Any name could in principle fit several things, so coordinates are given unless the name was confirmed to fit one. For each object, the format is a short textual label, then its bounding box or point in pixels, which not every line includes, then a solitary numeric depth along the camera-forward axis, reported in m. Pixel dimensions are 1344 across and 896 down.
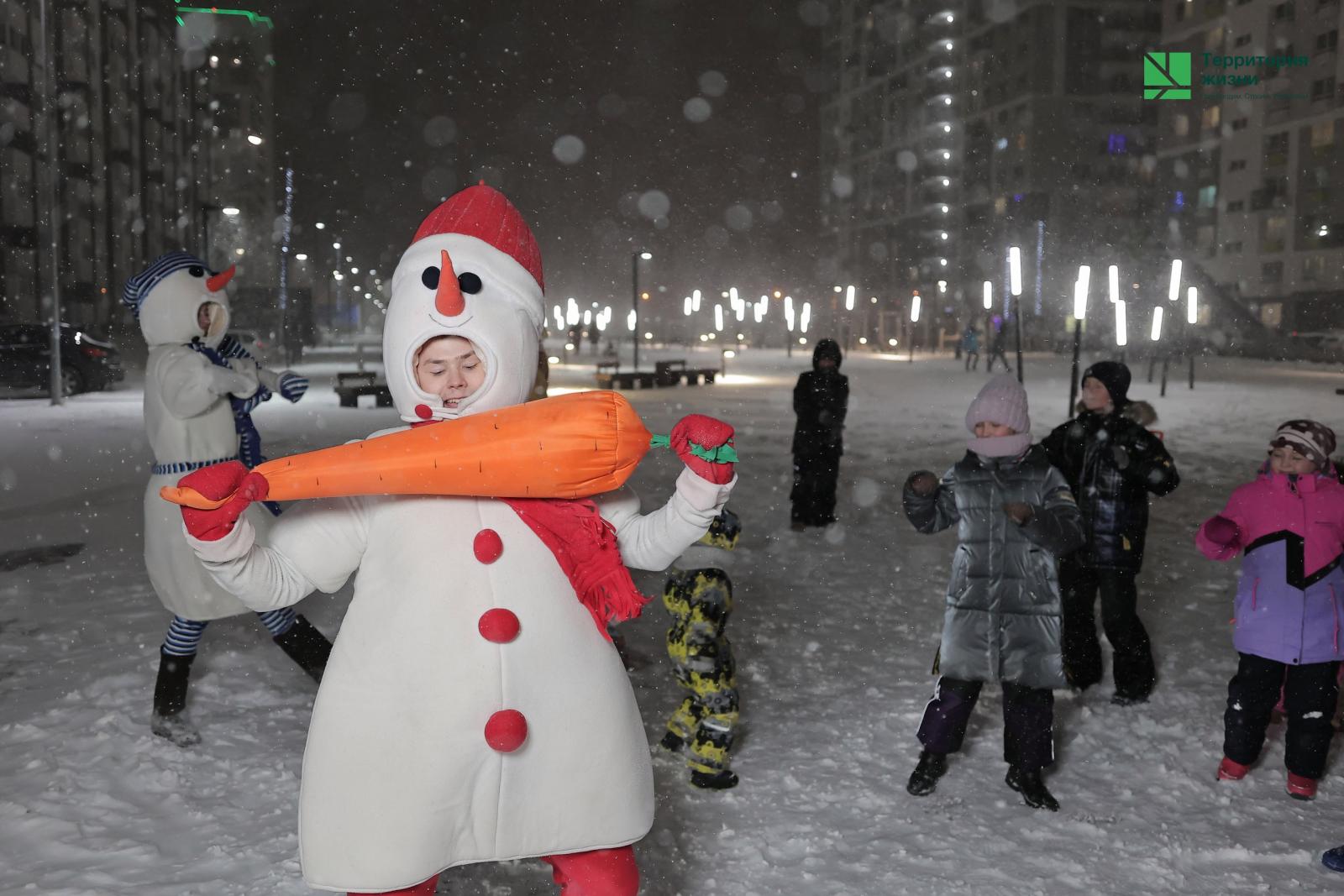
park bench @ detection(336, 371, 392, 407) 19.51
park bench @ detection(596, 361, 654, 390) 24.48
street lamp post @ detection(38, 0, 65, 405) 19.38
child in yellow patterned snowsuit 4.00
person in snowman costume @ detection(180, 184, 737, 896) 2.20
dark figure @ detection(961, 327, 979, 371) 34.31
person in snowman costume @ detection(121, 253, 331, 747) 4.41
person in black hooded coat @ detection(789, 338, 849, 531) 8.45
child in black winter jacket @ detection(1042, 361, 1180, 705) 4.93
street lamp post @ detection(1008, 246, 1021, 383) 10.45
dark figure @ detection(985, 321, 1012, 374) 32.81
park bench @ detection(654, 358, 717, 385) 26.83
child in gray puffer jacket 4.03
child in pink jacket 4.05
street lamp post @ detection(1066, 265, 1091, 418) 10.10
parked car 22.02
